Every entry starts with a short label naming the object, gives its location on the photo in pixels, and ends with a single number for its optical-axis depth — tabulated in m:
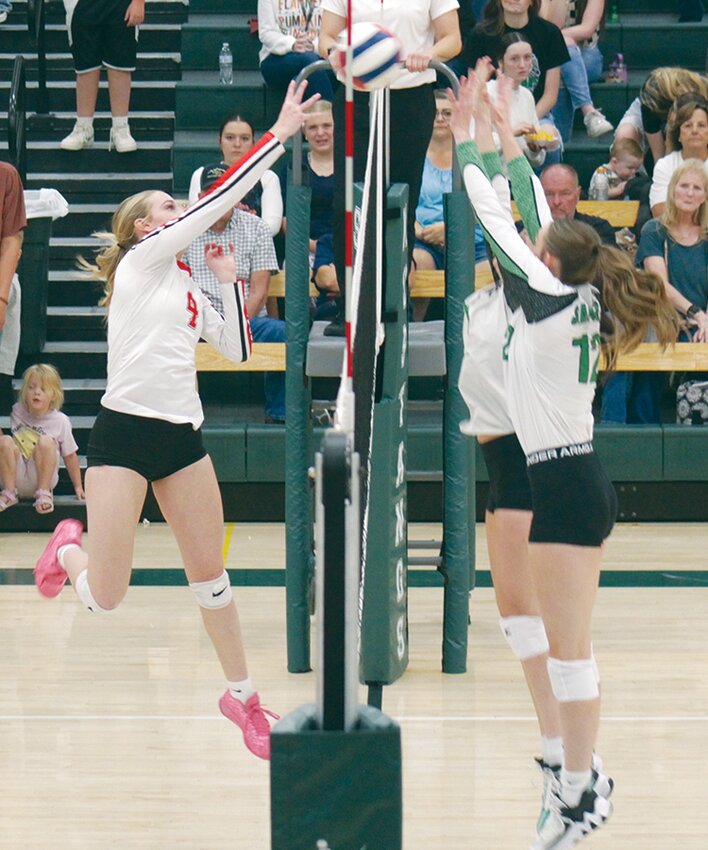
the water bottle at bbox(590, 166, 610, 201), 17.99
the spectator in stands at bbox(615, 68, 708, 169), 17.70
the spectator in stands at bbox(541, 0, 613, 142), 19.26
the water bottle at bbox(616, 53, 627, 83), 20.23
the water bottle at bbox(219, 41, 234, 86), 19.90
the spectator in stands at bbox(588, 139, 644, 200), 18.09
